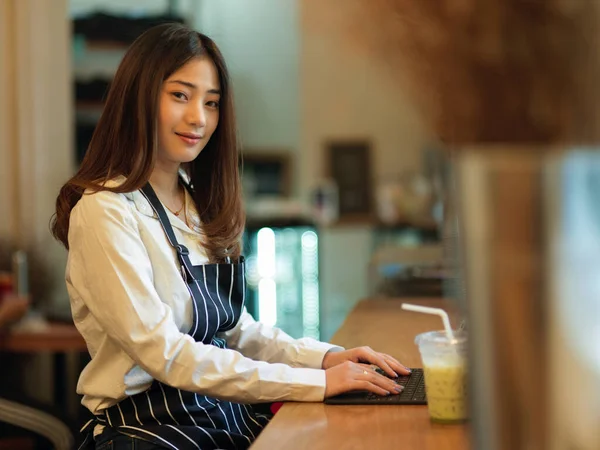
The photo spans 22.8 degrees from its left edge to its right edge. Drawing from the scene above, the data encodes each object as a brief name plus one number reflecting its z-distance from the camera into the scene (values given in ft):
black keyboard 7.19
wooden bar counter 6.49
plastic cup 6.75
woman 7.34
